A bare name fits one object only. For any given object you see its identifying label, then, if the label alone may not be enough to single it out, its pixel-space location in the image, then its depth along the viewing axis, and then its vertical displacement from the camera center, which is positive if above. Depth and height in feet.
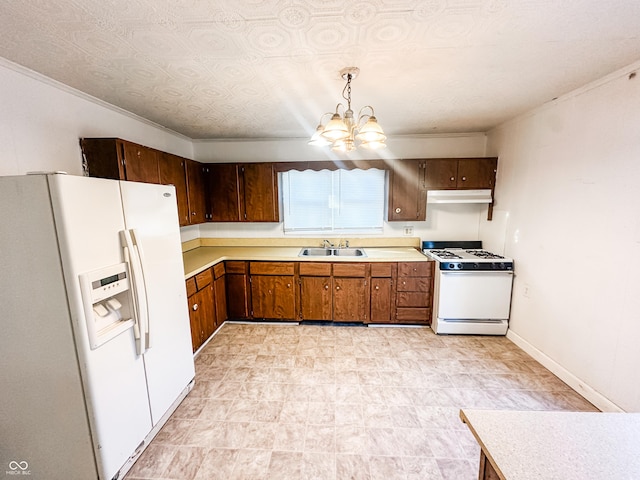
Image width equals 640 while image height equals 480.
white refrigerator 4.08 -2.07
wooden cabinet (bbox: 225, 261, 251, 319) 10.82 -3.57
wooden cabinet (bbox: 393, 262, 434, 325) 10.38 -3.59
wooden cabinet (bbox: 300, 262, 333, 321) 10.58 -3.57
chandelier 5.38 +1.45
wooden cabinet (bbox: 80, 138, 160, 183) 7.02 +1.25
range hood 10.75 +0.19
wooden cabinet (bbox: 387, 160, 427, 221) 10.96 +0.39
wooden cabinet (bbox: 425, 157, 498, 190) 10.69 +1.12
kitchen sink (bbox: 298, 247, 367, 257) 11.92 -2.26
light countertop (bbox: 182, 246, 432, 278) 10.21 -2.14
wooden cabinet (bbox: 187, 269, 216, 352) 8.68 -3.59
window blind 12.01 +0.07
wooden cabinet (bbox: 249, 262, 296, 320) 10.72 -3.54
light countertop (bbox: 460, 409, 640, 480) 2.31 -2.35
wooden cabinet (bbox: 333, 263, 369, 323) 10.50 -3.63
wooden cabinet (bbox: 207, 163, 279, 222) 11.36 +0.46
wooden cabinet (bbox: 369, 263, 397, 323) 10.41 -3.58
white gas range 9.61 -3.41
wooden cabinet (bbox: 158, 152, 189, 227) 8.79 +0.94
